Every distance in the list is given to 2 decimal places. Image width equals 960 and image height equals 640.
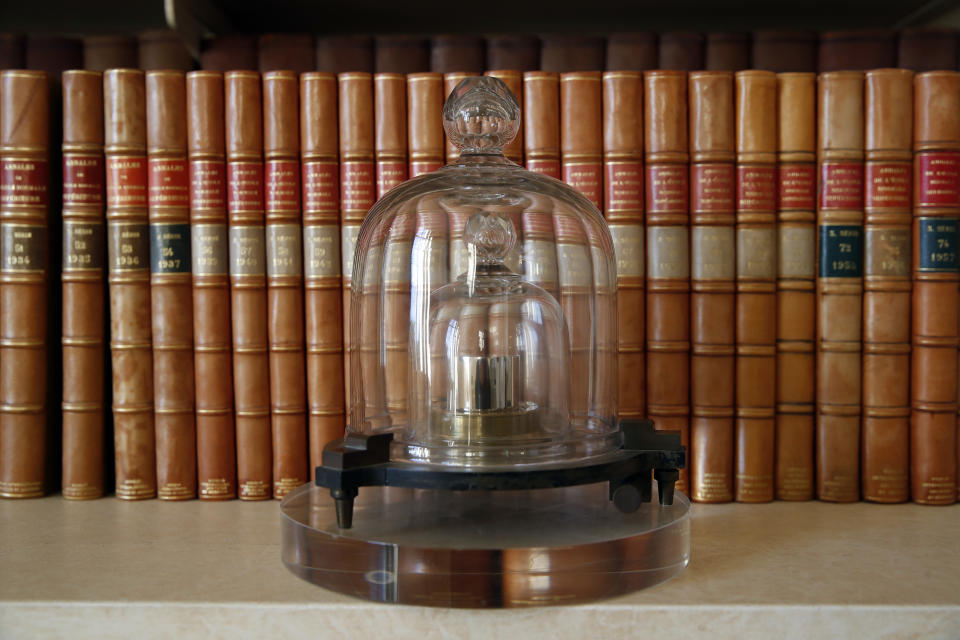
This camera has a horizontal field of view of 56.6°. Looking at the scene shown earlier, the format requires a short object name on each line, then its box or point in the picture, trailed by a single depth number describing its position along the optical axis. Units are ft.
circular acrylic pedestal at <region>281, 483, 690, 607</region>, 2.48
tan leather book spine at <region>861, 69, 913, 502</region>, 3.53
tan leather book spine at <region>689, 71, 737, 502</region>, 3.58
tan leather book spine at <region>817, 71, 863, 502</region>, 3.56
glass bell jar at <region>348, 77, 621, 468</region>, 2.81
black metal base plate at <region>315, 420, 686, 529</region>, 2.53
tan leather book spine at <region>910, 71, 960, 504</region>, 3.51
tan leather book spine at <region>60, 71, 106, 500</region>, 3.65
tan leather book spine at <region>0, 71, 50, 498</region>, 3.64
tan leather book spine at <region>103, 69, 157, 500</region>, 3.63
